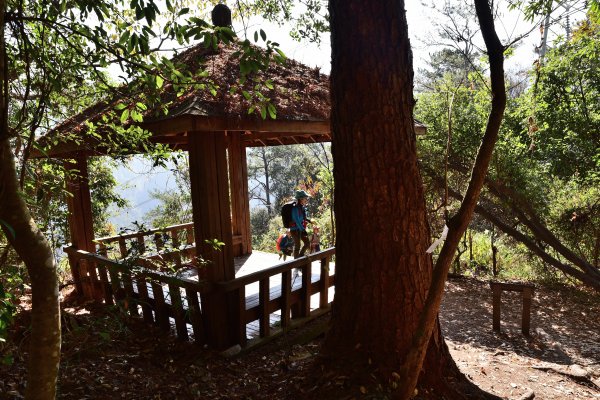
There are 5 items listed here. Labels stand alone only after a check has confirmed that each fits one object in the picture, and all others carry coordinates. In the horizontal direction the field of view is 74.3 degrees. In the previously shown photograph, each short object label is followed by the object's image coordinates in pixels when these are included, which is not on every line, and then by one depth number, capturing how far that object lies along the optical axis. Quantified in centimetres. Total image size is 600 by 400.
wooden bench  649
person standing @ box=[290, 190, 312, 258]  739
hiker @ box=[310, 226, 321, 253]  808
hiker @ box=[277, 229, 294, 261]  796
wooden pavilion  414
